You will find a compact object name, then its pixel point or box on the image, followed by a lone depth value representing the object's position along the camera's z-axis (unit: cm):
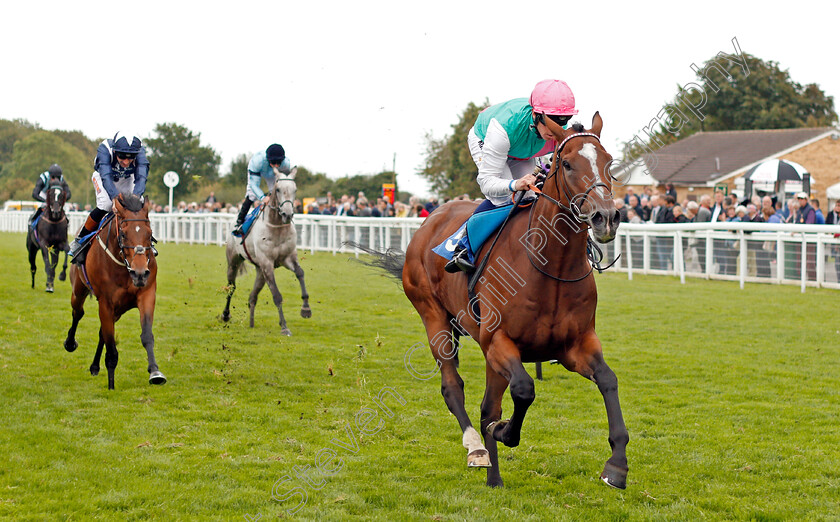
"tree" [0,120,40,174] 9025
